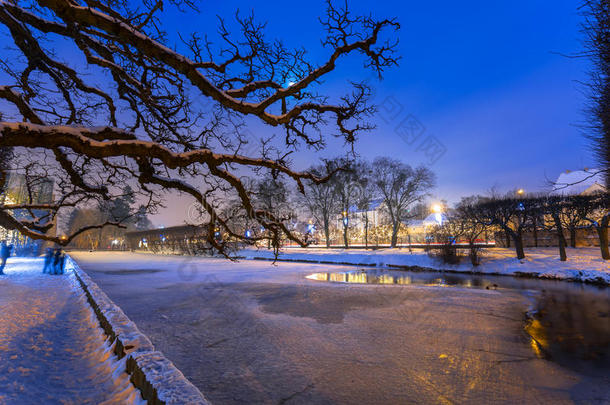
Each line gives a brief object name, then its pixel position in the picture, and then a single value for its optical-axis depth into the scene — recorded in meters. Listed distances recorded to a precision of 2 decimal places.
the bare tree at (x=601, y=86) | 6.33
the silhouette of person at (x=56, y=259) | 17.00
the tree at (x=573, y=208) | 20.17
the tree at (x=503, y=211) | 22.38
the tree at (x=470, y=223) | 21.16
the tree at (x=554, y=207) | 19.90
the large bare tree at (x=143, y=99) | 3.19
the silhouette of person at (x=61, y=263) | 17.23
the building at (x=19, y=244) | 37.70
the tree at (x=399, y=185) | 34.91
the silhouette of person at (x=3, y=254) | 16.02
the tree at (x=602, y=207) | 18.48
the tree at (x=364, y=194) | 36.69
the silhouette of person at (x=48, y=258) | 17.36
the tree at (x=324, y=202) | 39.66
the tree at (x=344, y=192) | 36.00
